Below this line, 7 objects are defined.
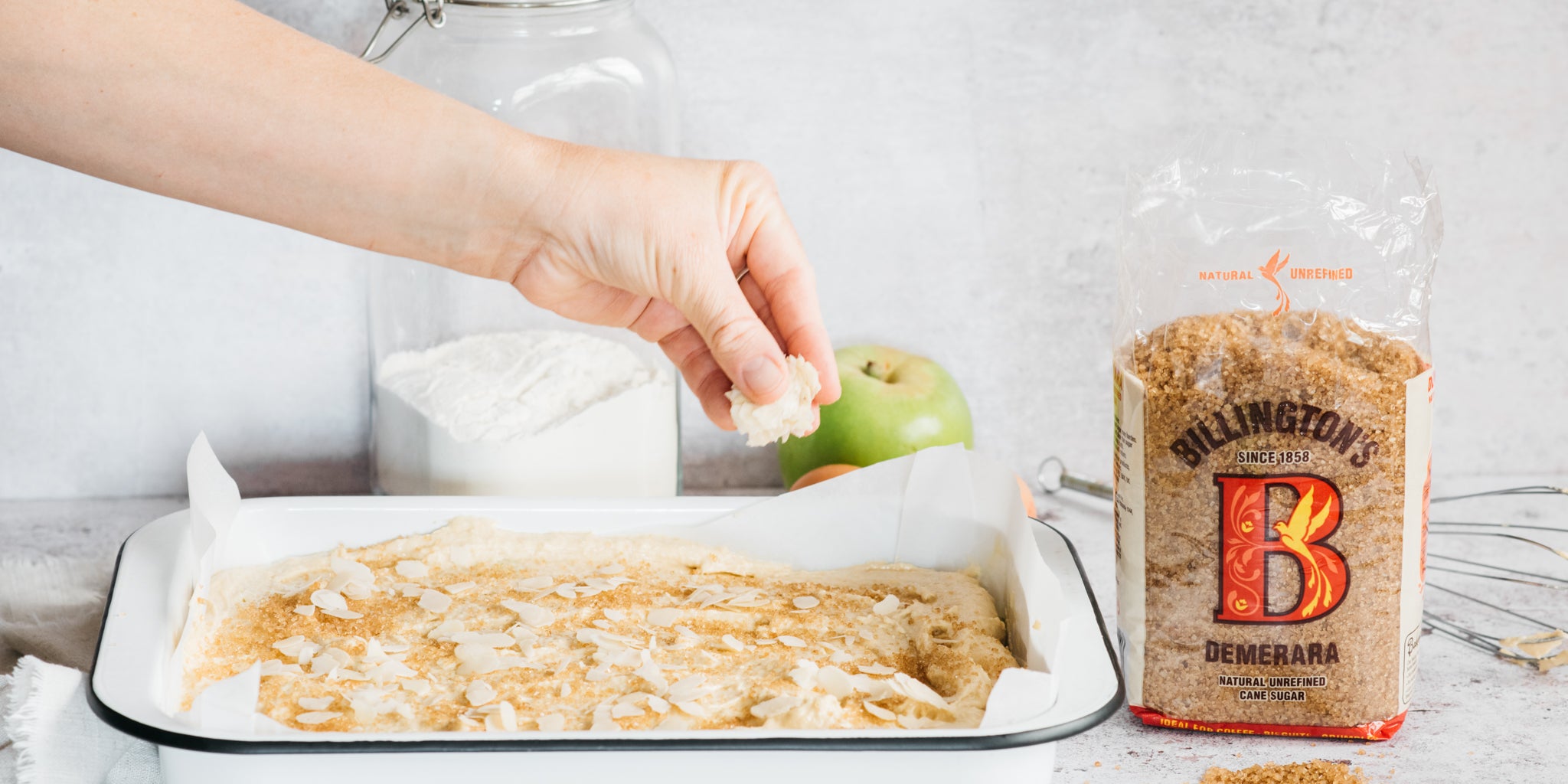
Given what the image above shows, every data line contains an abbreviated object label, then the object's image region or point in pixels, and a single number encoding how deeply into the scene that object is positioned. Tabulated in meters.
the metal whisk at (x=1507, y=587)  0.95
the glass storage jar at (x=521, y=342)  1.01
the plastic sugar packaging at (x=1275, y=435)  0.86
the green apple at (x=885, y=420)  1.06
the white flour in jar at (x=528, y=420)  1.01
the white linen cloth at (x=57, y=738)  0.84
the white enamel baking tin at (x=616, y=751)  0.79
